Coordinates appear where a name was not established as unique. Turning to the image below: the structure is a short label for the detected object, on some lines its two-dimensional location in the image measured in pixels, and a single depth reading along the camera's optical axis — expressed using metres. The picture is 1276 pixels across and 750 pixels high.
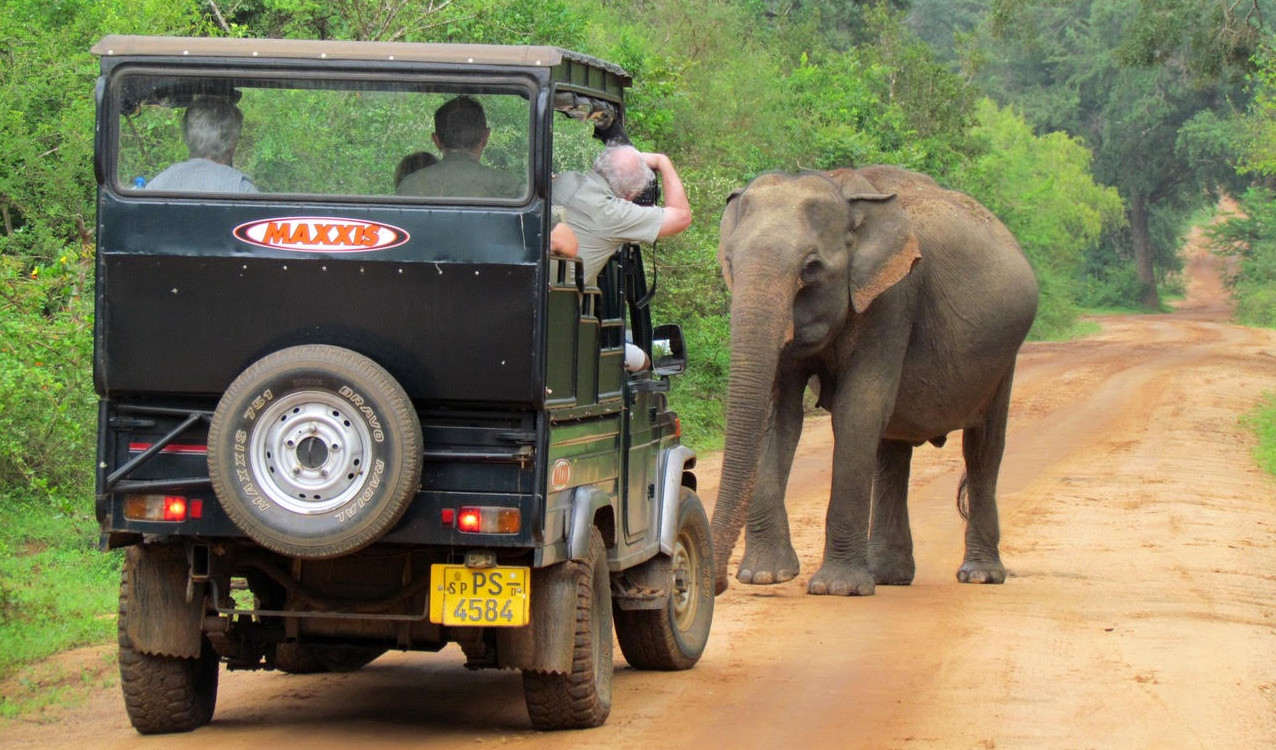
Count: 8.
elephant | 19.50
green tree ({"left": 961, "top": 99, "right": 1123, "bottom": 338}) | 90.87
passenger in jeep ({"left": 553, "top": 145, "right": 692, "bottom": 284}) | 13.48
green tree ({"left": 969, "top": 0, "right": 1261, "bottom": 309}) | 127.81
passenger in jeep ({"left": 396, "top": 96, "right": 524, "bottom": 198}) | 12.07
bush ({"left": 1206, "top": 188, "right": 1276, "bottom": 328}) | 111.50
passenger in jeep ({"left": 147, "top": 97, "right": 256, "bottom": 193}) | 12.14
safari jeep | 11.37
